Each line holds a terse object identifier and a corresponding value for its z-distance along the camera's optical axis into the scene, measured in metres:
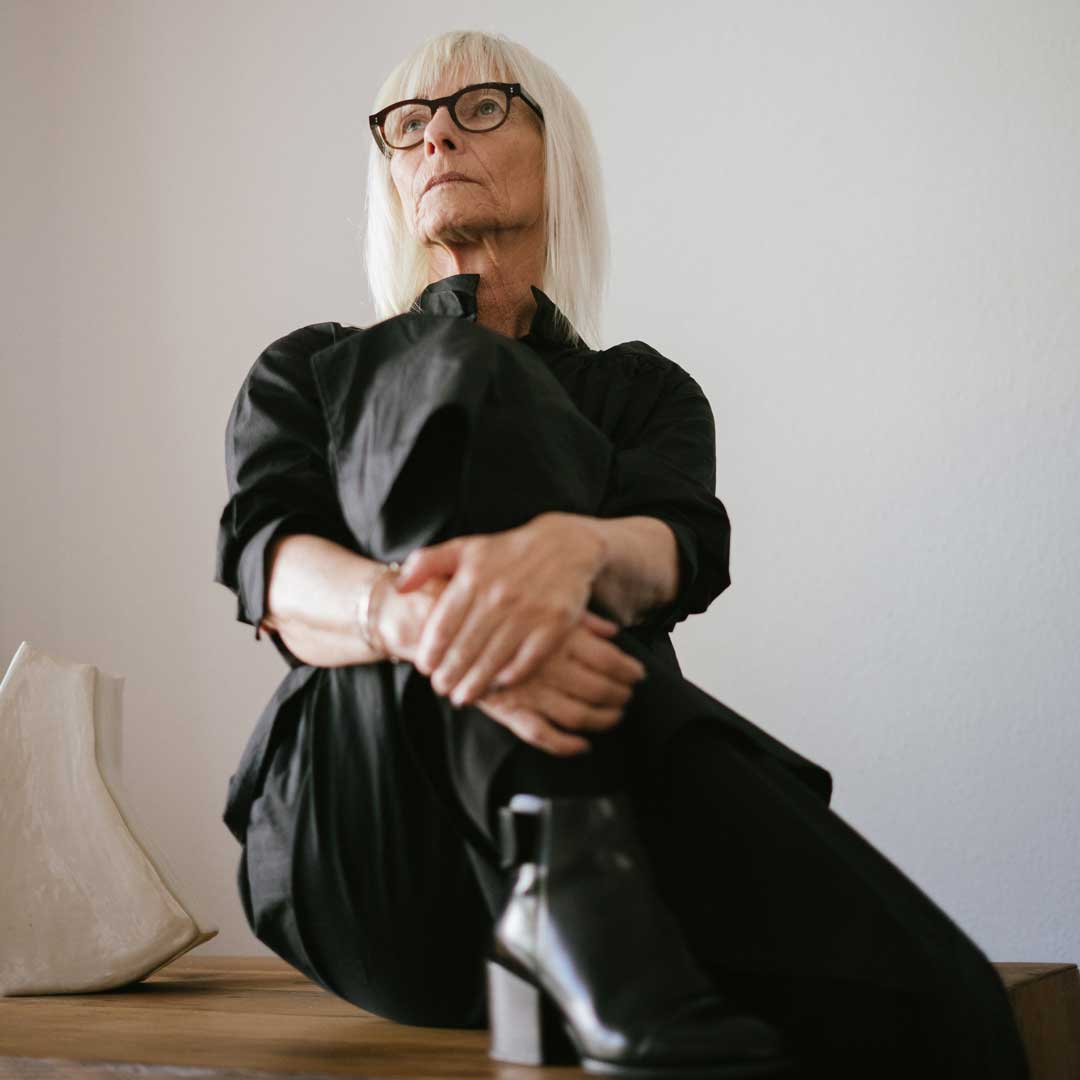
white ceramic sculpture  1.26
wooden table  0.78
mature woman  0.70
